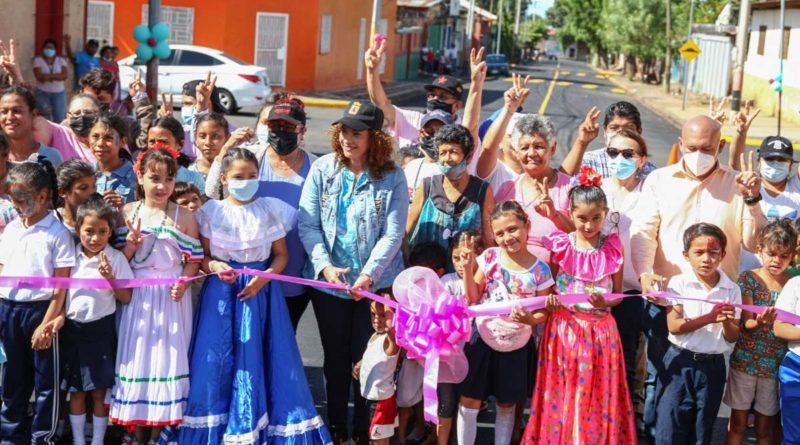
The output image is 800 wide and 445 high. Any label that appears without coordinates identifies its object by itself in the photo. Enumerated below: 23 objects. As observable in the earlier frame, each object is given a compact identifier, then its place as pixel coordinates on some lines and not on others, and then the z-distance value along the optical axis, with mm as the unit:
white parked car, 25297
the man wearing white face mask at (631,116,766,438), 5668
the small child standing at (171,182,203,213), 5871
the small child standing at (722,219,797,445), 5566
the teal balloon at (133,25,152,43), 16125
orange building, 31125
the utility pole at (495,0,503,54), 83750
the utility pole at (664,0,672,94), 53631
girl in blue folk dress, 5480
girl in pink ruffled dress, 5477
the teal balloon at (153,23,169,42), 16172
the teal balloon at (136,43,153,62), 16245
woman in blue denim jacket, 5641
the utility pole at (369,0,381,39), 26811
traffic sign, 34112
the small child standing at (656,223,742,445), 5383
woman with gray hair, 5891
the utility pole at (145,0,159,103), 16297
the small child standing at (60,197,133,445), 5453
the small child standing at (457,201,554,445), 5461
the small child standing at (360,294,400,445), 5699
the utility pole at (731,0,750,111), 29000
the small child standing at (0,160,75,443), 5395
